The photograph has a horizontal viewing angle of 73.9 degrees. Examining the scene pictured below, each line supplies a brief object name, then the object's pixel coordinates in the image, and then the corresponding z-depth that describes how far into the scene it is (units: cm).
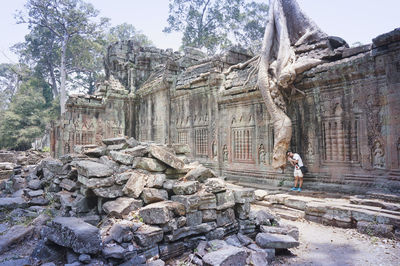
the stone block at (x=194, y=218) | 422
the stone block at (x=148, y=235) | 362
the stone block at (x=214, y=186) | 466
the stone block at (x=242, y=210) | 489
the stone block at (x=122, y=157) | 522
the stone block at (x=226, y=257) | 340
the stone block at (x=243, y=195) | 487
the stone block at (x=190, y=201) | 422
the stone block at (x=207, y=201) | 441
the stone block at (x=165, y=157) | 501
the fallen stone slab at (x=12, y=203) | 610
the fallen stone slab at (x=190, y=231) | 395
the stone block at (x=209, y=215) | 443
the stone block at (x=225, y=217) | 459
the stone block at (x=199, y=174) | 504
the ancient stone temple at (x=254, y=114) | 623
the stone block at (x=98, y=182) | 449
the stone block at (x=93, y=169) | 460
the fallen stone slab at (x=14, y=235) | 412
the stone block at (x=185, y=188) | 447
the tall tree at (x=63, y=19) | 2448
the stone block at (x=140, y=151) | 523
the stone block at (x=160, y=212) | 390
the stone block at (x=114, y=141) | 642
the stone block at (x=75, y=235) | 323
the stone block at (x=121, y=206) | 415
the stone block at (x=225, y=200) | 464
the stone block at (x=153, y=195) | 440
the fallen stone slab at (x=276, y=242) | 414
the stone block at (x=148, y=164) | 497
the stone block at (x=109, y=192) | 448
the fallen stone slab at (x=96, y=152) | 625
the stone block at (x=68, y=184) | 582
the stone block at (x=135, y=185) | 451
